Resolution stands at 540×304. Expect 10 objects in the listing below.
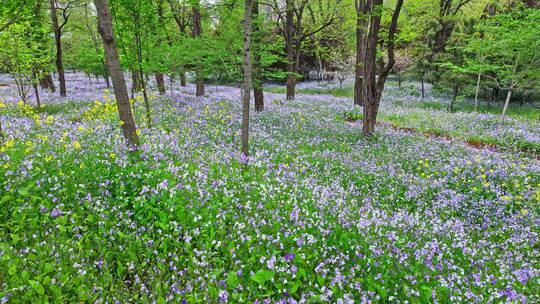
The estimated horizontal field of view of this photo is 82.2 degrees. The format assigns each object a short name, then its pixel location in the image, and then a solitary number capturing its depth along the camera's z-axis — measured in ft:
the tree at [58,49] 65.10
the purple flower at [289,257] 13.88
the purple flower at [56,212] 15.00
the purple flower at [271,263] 12.82
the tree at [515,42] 58.49
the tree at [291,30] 68.28
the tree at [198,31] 61.42
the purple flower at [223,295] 11.51
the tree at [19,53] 44.11
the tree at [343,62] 151.94
